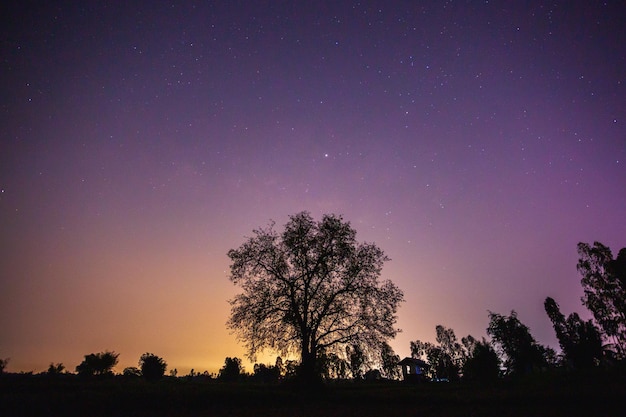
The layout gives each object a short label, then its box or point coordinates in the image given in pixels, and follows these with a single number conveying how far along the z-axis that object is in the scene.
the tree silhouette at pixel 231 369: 107.88
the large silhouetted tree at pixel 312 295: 29.31
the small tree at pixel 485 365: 57.31
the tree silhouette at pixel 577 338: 60.34
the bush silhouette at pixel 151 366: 66.58
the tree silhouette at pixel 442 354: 114.66
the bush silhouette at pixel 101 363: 61.50
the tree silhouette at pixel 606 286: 49.50
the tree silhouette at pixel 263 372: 91.19
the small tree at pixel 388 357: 27.66
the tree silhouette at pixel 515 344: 77.88
